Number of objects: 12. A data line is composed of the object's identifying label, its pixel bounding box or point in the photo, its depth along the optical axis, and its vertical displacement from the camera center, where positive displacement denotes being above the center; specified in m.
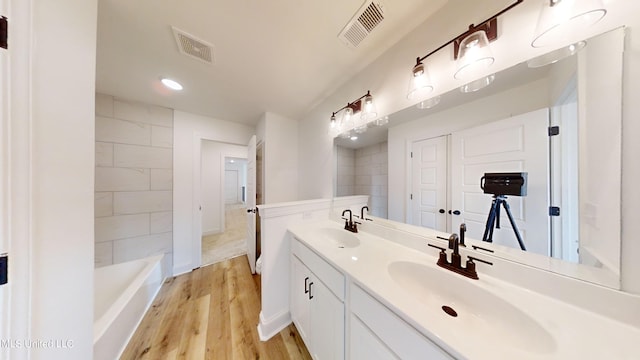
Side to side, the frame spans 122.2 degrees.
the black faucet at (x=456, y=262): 0.80 -0.40
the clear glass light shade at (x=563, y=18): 0.60 +0.58
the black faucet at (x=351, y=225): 1.53 -0.40
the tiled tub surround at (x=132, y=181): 2.08 -0.02
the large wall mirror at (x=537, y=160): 0.60 +0.09
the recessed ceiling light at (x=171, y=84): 1.78 +0.99
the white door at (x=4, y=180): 0.60 +0.00
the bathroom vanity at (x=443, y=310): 0.50 -0.46
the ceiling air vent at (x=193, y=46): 1.23 +1.00
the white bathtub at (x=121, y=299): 1.19 -1.09
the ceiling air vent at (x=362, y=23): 1.04 +1.01
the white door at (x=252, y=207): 2.42 -0.40
